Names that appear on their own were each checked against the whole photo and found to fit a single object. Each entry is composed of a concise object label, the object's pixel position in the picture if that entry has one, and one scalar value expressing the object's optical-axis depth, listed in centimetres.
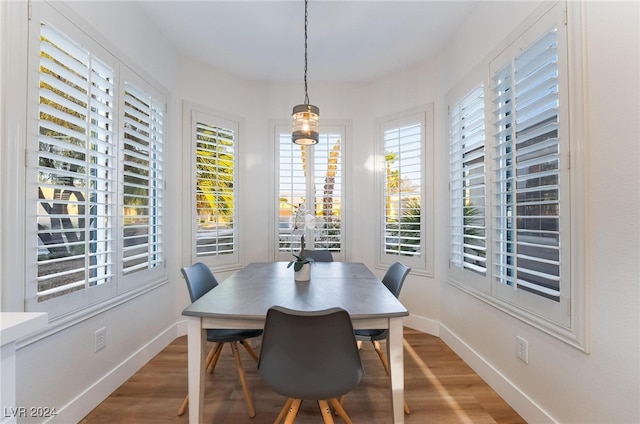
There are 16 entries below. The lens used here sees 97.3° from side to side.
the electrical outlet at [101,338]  192
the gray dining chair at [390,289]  191
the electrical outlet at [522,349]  175
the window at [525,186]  149
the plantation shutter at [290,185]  353
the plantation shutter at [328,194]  354
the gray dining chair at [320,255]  300
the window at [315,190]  354
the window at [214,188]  309
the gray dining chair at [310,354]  122
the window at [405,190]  310
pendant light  215
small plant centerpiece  206
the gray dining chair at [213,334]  181
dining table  145
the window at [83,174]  153
